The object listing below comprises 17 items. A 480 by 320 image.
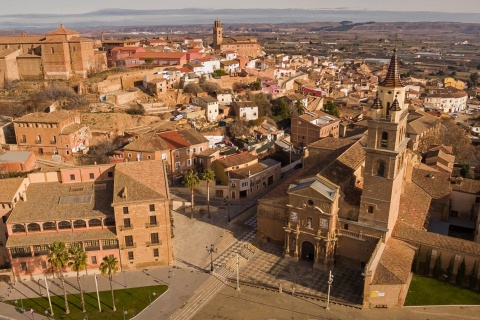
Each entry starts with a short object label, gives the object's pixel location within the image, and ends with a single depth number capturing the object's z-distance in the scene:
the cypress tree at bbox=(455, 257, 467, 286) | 43.53
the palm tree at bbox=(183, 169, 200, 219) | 55.95
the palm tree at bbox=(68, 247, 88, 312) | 37.73
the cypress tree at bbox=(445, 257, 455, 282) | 44.28
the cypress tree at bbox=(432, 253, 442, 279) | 44.56
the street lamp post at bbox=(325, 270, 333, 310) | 39.56
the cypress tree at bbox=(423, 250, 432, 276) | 45.12
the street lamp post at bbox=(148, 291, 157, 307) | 42.24
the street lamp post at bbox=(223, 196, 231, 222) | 57.97
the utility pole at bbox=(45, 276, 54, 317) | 39.85
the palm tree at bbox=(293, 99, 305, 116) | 104.38
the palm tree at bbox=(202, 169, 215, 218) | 56.62
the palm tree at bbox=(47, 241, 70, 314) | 37.56
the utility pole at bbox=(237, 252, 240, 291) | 44.57
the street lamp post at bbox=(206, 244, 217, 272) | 46.84
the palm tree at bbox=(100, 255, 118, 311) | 38.28
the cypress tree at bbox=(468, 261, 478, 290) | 43.06
